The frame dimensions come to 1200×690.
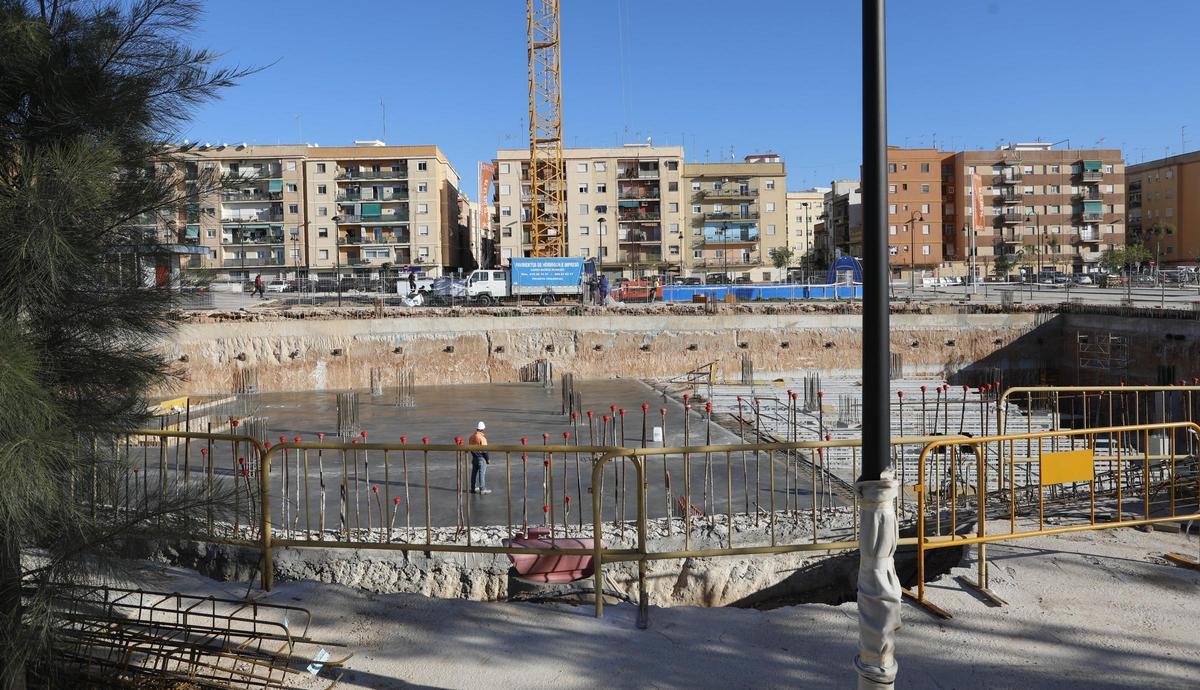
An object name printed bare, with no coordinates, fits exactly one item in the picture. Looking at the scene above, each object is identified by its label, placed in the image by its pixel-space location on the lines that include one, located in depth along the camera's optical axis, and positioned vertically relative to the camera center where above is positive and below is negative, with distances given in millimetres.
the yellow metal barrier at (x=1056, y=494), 6316 -1744
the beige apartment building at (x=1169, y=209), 71875 +7561
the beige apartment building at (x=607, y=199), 64375 +7927
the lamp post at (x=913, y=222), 60875 +5710
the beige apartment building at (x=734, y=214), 67438 +6964
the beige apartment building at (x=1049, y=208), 69000 +7286
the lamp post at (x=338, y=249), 58388 +4324
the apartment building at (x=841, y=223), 76625 +7432
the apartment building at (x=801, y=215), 110500 +11227
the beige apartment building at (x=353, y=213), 61281 +6884
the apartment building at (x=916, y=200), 64938 +7521
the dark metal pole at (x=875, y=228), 3902 +331
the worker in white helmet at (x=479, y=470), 13120 -2366
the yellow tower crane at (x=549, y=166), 62844 +10133
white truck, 41031 +1395
